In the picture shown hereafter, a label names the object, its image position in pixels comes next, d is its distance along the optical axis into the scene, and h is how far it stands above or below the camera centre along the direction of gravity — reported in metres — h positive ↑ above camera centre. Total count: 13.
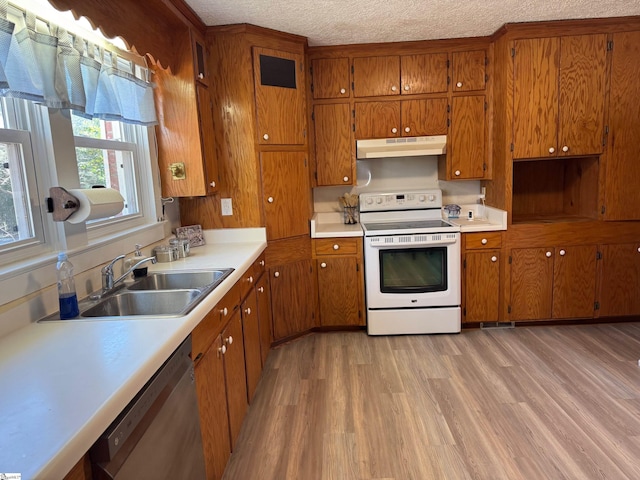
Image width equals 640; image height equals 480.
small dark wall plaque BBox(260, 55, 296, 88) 2.92 +0.84
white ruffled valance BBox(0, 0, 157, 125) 1.37 +0.51
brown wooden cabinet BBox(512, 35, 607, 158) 3.11 +0.59
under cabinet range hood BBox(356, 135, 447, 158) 3.49 +0.29
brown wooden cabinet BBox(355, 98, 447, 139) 3.48 +0.53
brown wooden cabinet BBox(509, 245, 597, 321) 3.32 -0.89
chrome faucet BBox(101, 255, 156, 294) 1.85 -0.37
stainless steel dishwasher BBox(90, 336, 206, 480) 0.94 -0.65
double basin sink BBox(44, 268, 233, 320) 1.71 -0.46
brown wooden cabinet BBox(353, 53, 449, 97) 3.42 +0.88
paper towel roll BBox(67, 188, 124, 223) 1.61 -0.03
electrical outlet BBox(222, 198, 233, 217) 3.00 -0.13
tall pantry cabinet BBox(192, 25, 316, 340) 2.86 +0.29
